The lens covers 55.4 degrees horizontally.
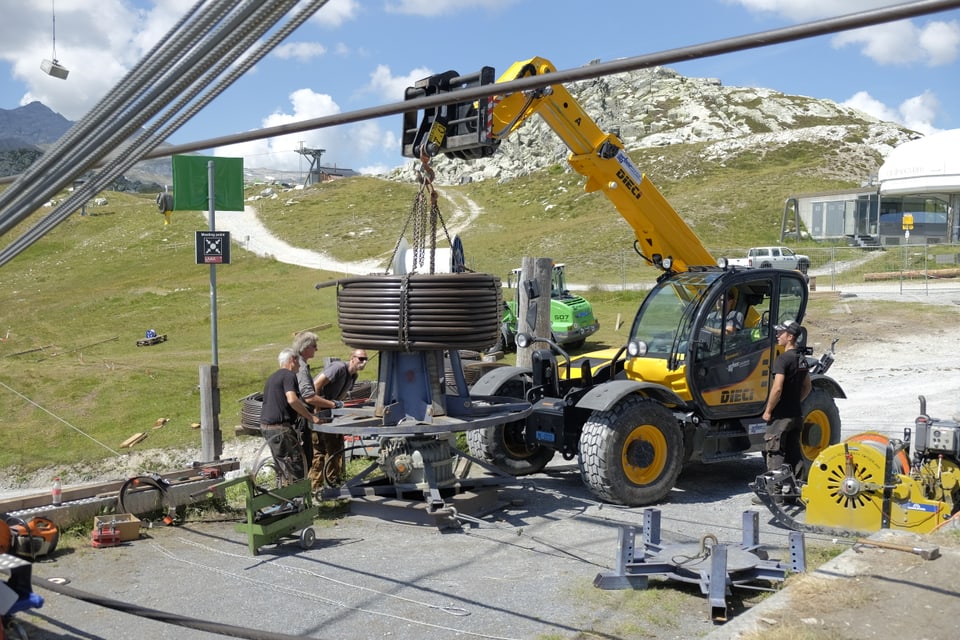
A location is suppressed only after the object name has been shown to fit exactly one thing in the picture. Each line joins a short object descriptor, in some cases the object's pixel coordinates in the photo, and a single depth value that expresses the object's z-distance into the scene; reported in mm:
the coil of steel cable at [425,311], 8016
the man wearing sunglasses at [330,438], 9383
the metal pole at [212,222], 10852
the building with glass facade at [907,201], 46344
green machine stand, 7215
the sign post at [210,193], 10969
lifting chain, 7941
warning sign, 11094
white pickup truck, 34812
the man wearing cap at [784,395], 8711
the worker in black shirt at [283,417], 8492
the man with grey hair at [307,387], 8602
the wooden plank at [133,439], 14417
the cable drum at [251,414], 11594
